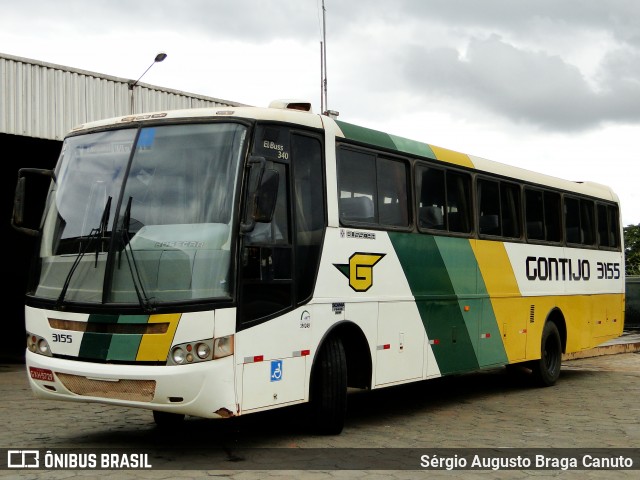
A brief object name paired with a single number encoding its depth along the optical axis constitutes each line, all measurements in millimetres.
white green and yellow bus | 7570
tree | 57209
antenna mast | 16406
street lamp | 16797
